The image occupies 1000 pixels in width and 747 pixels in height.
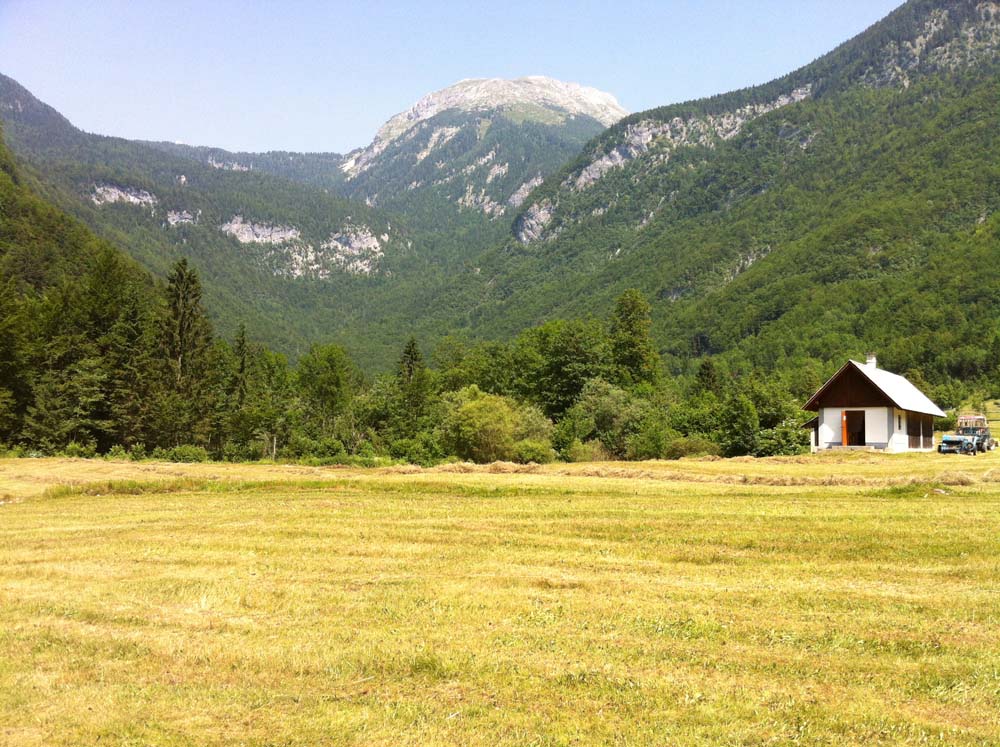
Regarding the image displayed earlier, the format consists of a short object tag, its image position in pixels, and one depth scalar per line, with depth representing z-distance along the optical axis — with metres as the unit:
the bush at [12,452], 45.76
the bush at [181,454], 50.47
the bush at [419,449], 59.19
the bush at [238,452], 66.71
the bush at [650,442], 52.09
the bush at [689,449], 52.19
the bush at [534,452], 52.34
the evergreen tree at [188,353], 67.81
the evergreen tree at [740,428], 52.22
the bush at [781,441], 51.09
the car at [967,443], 46.06
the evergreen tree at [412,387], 79.44
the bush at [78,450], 48.81
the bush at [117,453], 47.73
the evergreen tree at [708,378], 88.75
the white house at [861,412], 48.59
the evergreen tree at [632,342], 78.06
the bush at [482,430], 56.31
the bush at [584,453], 53.16
